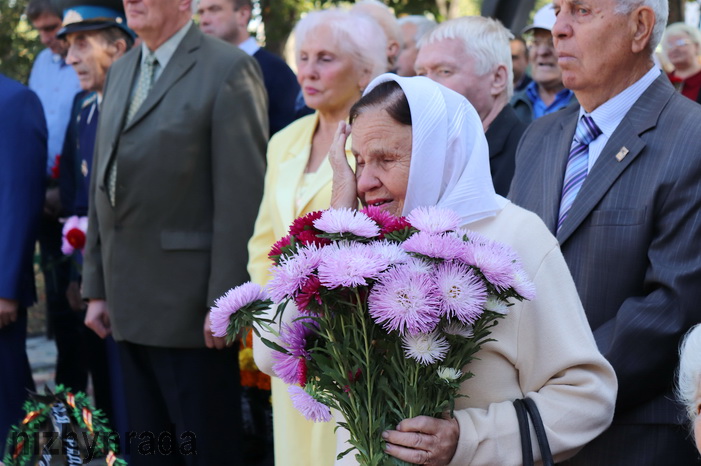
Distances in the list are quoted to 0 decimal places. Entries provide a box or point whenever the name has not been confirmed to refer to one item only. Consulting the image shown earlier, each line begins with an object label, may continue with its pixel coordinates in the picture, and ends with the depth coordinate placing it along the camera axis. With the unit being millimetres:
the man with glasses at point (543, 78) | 6508
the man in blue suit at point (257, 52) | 6109
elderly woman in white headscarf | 2305
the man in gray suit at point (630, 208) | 2967
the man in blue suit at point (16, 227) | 5480
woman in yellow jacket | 3908
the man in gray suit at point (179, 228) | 4543
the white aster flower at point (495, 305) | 2086
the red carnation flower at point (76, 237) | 5836
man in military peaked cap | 5781
